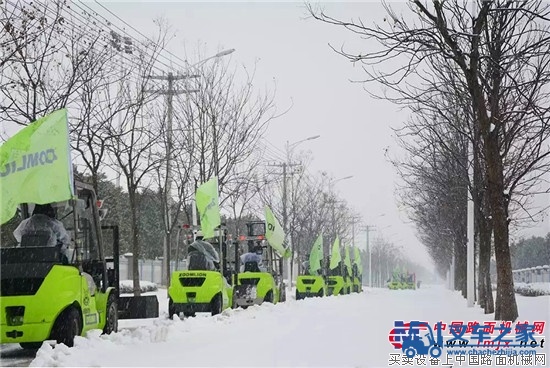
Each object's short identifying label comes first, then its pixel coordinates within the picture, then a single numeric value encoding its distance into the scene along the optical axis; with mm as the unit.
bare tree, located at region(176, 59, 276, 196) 24984
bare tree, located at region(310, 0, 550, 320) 11695
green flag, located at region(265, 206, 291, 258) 21047
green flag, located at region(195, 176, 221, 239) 16734
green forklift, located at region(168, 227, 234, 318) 17156
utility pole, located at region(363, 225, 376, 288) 85075
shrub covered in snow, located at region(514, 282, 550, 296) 35375
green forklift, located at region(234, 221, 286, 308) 20547
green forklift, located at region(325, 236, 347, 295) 33031
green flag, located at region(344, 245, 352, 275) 39312
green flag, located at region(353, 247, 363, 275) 44450
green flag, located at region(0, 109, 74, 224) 9672
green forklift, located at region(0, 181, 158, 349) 9844
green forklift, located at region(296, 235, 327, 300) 30328
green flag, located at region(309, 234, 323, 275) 30984
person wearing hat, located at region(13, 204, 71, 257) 10680
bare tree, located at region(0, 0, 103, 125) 15125
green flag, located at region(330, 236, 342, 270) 32938
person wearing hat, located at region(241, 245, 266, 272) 22062
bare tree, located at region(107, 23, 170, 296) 21375
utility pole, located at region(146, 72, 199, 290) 23469
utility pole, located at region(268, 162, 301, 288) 40219
